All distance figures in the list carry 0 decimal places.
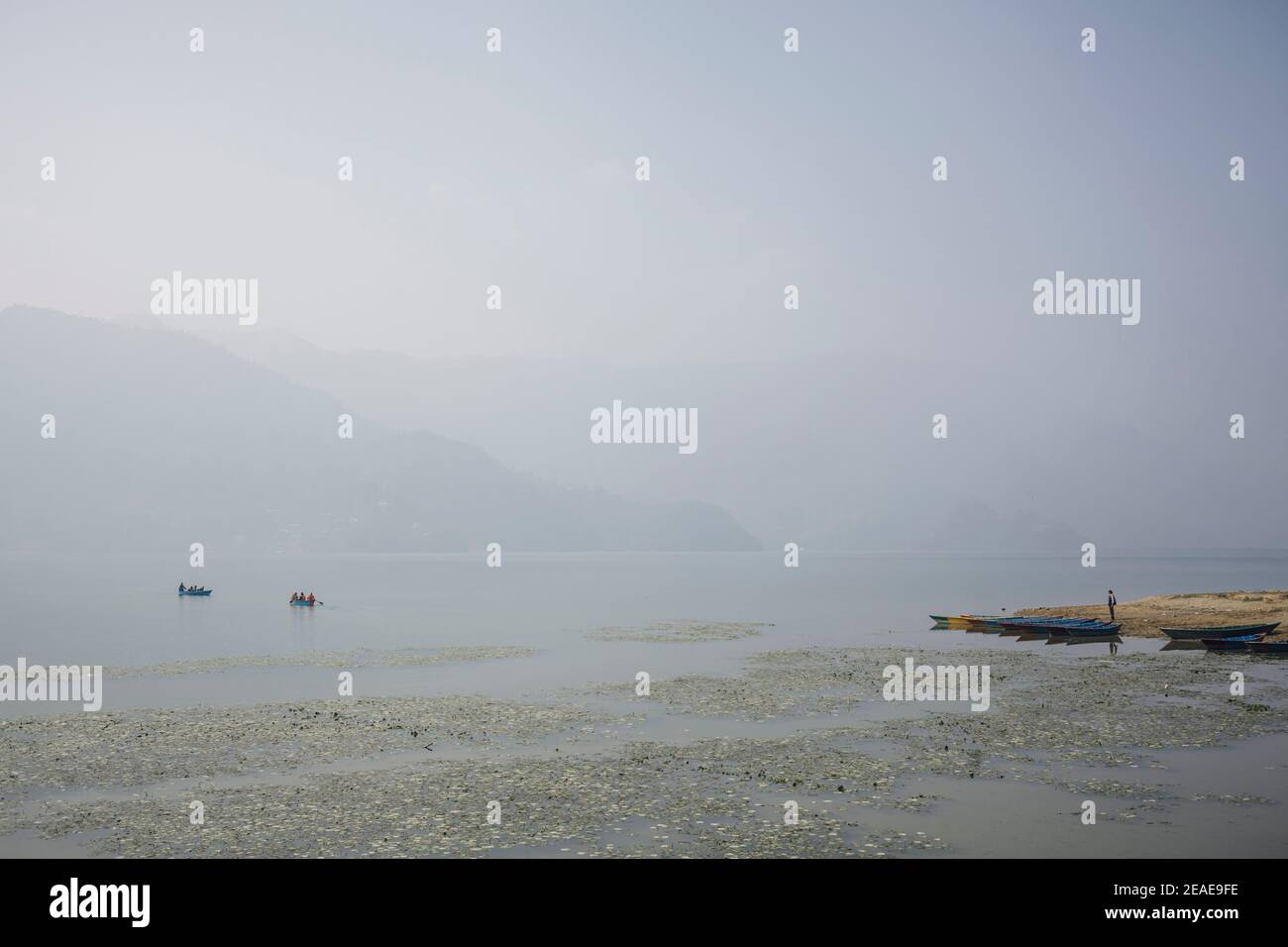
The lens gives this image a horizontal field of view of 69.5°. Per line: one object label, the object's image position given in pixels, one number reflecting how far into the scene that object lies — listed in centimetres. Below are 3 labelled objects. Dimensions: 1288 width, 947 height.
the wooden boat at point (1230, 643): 7225
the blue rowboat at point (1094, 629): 8781
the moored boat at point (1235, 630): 7606
